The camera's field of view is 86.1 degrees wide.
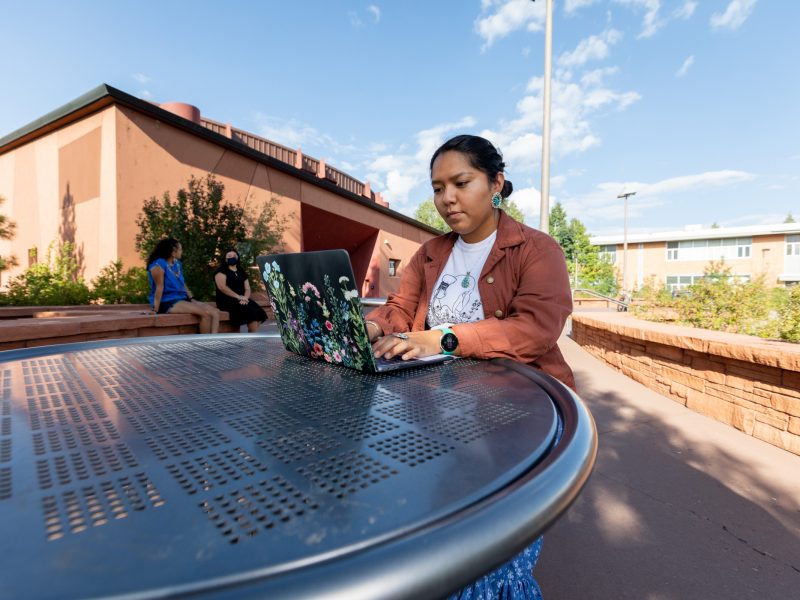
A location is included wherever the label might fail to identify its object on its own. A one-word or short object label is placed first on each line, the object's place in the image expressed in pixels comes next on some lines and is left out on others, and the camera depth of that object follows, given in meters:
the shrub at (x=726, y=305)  4.87
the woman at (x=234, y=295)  5.25
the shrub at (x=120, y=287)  6.42
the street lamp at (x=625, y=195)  22.96
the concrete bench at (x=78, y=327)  2.57
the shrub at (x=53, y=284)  6.07
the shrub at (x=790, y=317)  3.31
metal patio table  0.40
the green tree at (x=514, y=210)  42.38
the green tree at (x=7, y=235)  7.16
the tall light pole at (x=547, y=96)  8.32
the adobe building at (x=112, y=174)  7.47
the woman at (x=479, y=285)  1.35
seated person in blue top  4.25
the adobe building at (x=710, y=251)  28.53
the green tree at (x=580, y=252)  32.25
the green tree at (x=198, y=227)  6.95
